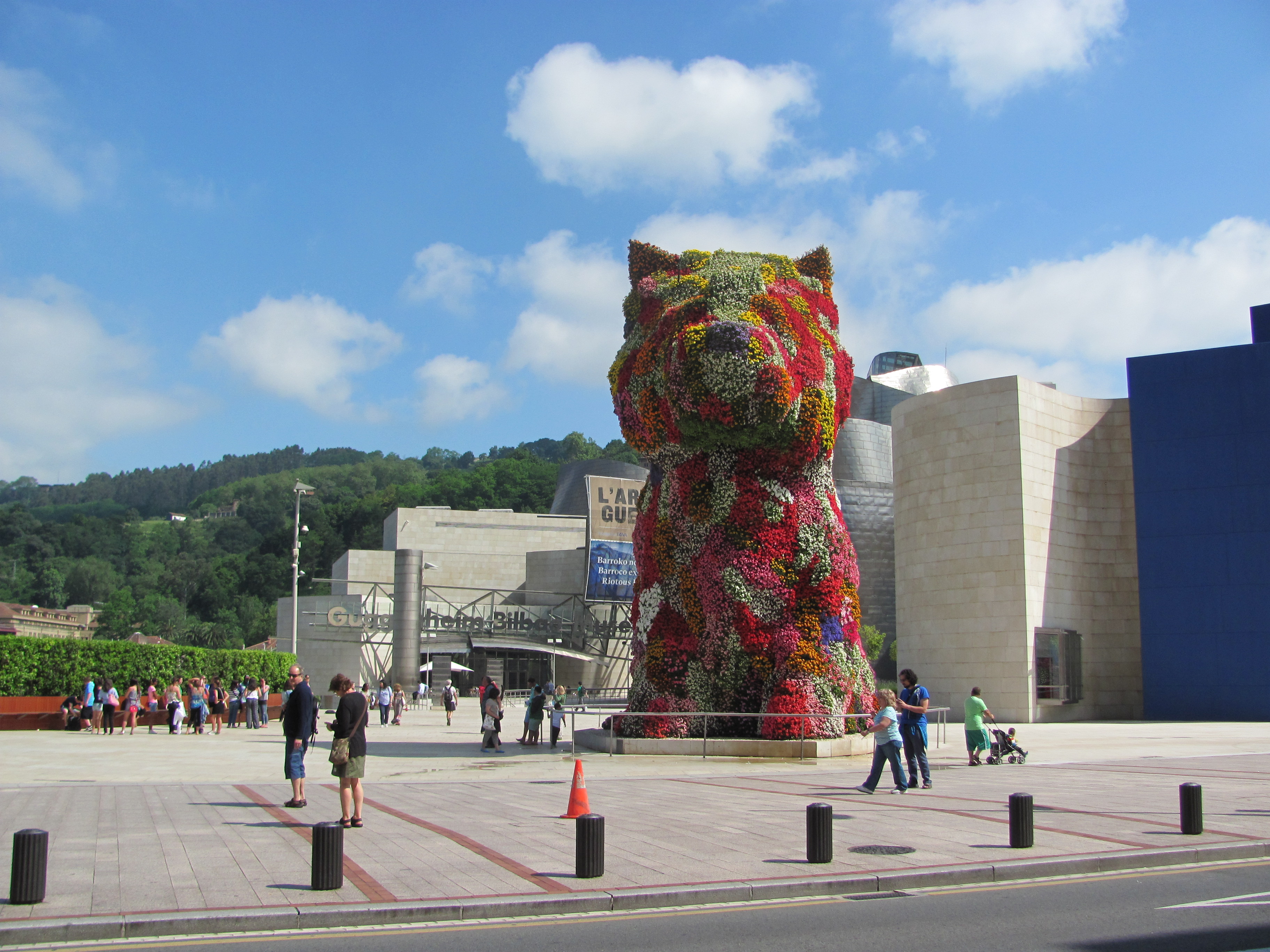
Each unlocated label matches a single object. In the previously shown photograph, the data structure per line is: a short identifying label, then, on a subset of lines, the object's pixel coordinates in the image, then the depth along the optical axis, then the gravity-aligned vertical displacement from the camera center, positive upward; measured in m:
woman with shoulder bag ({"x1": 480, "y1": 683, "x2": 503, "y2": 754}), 23.41 -2.47
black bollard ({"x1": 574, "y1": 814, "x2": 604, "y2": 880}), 8.80 -1.96
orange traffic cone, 12.07 -2.11
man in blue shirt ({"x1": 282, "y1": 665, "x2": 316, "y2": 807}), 12.98 -1.43
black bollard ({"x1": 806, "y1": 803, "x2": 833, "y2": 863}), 9.43 -1.96
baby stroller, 20.75 -2.65
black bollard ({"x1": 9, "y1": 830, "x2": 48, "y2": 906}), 7.72 -1.90
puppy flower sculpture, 19.89 +1.90
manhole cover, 10.09 -2.26
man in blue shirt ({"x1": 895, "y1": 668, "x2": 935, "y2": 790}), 15.49 -1.63
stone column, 53.31 -0.36
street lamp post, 44.62 +1.91
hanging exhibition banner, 63.34 +4.71
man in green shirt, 19.58 -2.04
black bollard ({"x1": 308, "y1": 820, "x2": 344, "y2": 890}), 8.26 -1.92
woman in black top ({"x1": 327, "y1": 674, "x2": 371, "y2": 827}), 11.21 -1.44
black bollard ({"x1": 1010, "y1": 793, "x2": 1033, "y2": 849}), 10.12 -1.99
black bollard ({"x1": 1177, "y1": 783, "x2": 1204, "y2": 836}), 10.95 -2.01
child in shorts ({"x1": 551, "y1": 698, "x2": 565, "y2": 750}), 23.62 -2.41
